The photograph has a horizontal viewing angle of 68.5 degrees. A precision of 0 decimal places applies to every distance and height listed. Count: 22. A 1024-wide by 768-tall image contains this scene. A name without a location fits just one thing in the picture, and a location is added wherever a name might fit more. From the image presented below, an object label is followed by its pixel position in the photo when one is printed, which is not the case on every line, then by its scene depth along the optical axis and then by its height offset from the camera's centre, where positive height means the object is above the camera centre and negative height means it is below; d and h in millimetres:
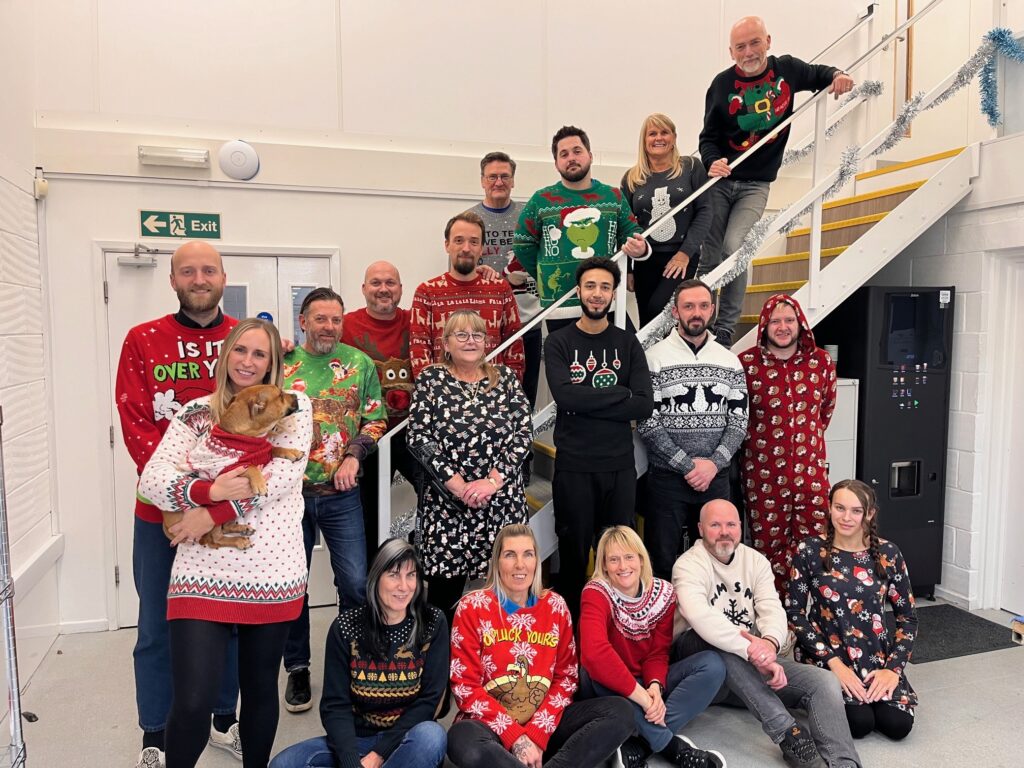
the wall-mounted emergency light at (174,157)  3742 +893
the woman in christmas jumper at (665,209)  3438 +586
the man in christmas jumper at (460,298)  3092 +156
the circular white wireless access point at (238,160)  3840 +896
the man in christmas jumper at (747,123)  3557 +1018
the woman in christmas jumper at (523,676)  2348 -1113
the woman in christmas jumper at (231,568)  1949 -622
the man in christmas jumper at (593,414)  2916 -306
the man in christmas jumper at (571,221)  3336 +511
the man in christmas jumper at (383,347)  3104 -50
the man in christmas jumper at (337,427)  2666 -333
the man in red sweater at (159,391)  2260 -172
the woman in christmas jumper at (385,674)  2270 -1058
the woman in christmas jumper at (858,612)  2758 -1056
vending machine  3979 -361
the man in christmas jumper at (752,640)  2578 -1083
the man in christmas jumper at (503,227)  3725 +545
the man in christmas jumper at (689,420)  3082 -350
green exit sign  3830 +568
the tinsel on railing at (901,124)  3383 +1081
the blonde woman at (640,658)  2527 -1121
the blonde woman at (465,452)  2752 -429
